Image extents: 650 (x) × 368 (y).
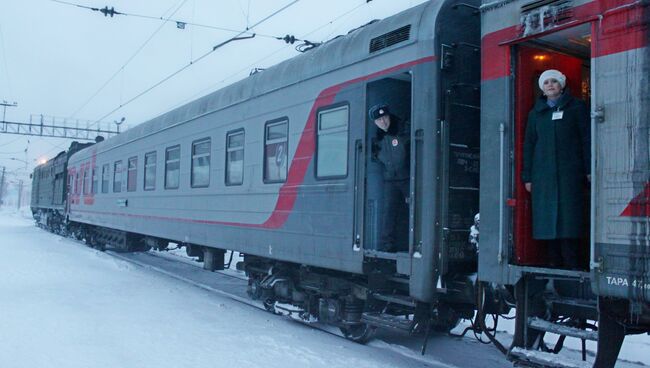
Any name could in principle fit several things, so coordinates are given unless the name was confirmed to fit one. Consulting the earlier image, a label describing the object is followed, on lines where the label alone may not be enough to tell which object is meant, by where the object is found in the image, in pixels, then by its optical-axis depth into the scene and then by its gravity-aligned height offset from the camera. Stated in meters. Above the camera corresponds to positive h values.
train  3.98 +0.36
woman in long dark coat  4.55 +0.41
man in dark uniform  6.20 +0.48
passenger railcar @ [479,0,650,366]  3.85 +0.43
